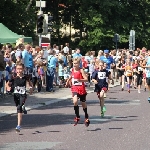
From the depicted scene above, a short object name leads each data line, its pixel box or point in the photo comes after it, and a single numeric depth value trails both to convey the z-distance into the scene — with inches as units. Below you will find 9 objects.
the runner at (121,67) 1343.0
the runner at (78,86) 668.4
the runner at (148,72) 1064.8
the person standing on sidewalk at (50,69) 1153.1
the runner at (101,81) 771.4
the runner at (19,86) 634.2
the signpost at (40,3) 1378.7
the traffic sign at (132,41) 1916.8
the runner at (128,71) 1273.6
